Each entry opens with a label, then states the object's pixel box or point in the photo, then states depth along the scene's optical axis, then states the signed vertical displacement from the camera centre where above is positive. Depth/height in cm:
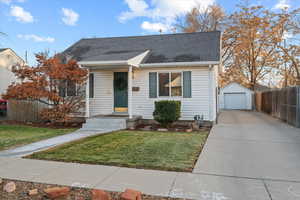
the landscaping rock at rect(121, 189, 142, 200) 262 -123
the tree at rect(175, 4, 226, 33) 2411 +960
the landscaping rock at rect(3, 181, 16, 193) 310 -134
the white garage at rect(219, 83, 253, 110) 2250 +27
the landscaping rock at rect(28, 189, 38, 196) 297 -134
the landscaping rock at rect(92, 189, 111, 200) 268 -125
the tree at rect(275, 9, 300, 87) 2052 +603
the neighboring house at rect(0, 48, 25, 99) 2066 +325
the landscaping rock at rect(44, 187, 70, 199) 284 -128
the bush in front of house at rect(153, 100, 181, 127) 862 -50
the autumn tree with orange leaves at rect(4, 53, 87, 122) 880 +63
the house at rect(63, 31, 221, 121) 913 +94
